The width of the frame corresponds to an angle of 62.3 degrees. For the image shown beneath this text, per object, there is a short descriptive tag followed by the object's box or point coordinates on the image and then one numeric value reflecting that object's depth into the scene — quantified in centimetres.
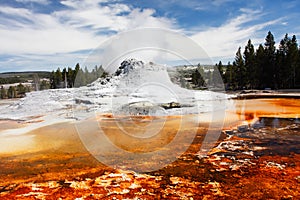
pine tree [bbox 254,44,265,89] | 2748
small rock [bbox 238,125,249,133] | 839
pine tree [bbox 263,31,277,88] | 2705
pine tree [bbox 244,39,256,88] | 2828
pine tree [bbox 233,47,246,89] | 2965
